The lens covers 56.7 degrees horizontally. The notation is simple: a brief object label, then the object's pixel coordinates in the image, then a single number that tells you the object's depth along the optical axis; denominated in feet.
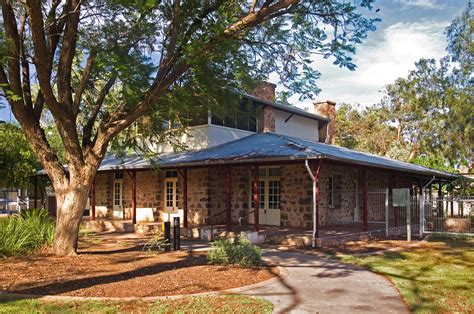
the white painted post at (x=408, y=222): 46.04
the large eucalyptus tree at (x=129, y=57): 28.43
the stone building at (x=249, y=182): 45.47
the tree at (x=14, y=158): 63.26
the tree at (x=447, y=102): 79.25
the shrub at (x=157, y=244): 36.01
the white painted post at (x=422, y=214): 45.98
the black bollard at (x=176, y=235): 36.96
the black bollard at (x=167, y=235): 37.45
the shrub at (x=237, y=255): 29.58
